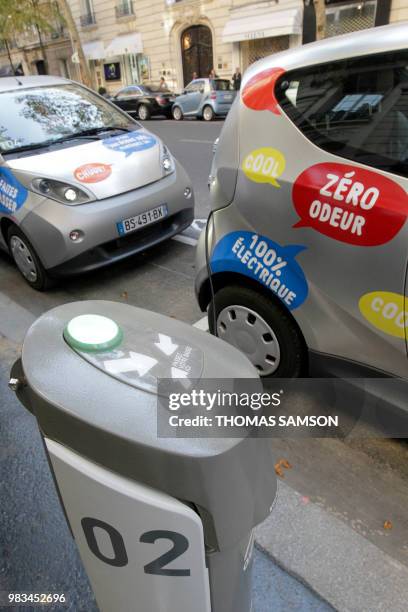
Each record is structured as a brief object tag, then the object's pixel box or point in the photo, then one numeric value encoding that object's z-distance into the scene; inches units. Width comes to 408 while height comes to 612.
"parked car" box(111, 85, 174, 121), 682.2
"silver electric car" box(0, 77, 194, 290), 138.5
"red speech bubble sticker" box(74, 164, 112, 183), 140.3
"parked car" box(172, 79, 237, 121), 589.9
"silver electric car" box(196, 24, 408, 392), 67.6
